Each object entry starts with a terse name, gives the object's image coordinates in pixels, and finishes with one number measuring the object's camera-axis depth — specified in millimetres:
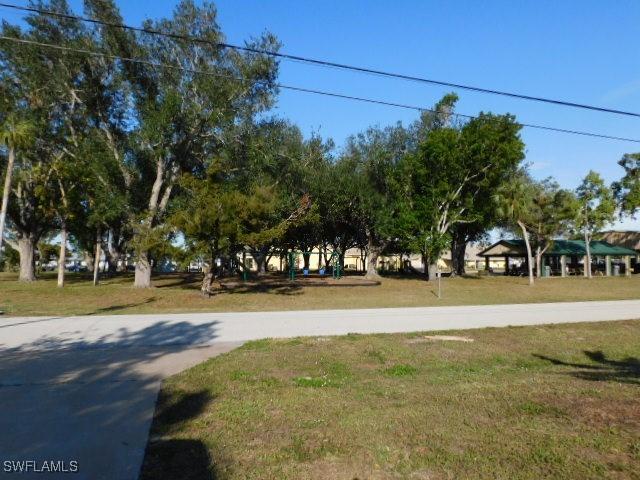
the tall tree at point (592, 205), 47562
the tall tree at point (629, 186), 51625
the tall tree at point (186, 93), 25469
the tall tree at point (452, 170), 36406
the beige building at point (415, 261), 95812
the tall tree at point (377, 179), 38625
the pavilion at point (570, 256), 54188
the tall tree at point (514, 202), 40375
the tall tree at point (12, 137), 19195
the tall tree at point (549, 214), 44000
